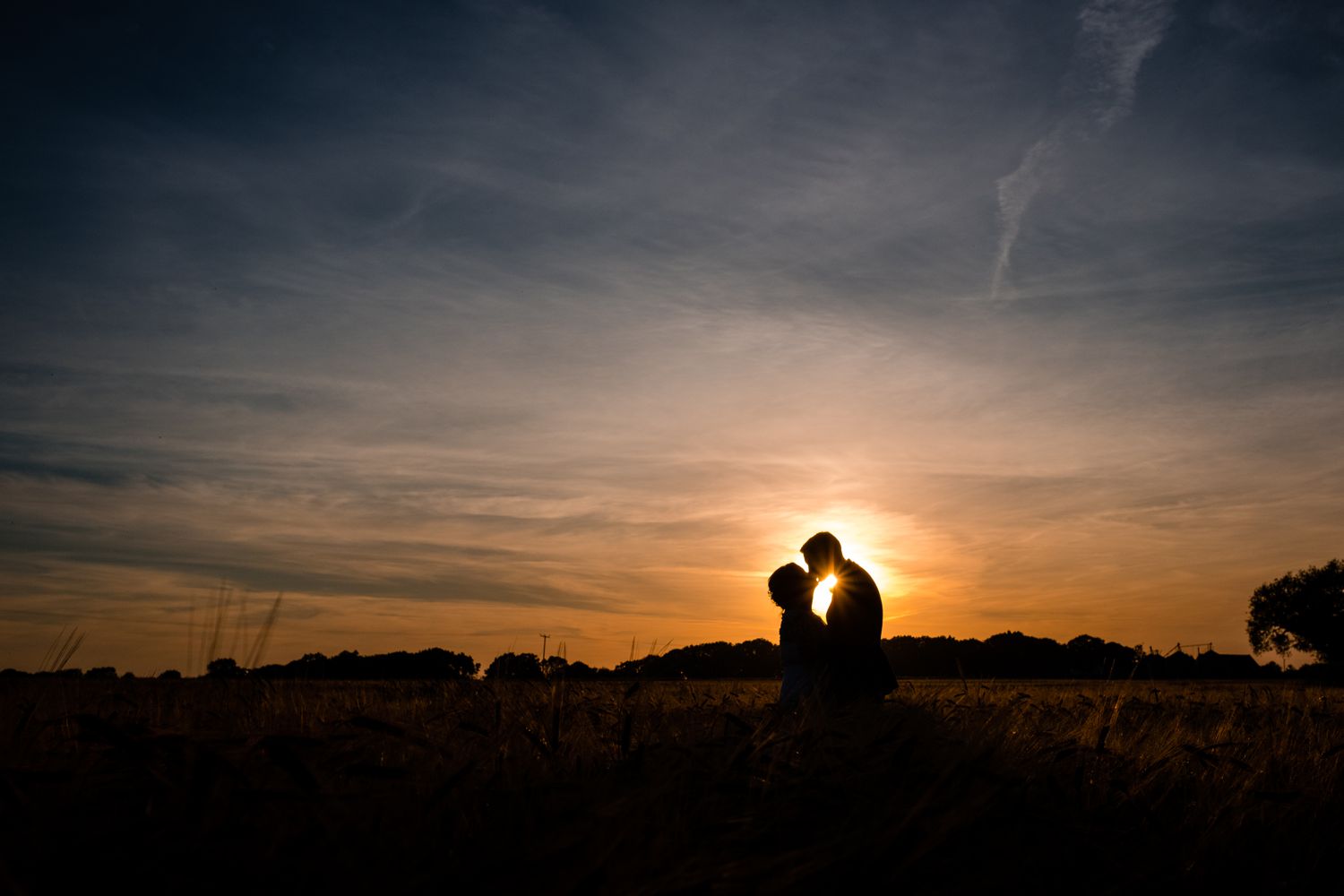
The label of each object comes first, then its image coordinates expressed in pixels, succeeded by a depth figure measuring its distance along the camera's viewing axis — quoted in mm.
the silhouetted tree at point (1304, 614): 76500
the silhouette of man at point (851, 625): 9258
